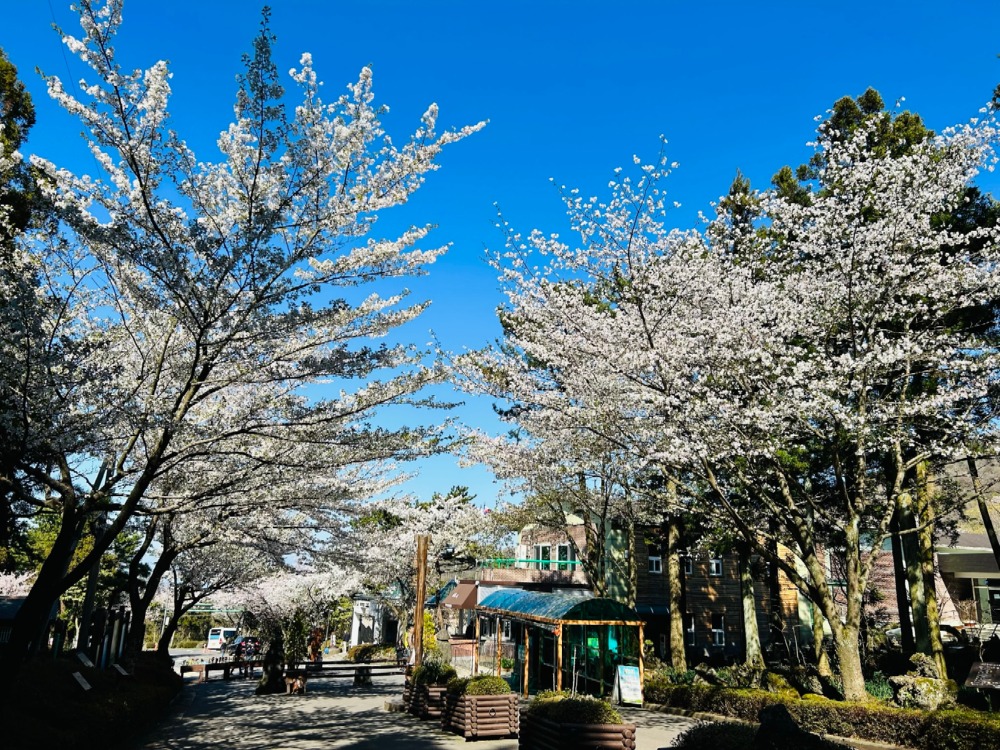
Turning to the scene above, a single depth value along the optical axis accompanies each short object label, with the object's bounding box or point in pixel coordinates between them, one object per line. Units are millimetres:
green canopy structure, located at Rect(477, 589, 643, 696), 16750
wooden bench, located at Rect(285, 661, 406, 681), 21078
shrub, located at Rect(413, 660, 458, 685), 14327
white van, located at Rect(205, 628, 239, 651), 52406
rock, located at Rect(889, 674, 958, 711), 11628
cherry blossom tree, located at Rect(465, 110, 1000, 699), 11234
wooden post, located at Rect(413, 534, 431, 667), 15122
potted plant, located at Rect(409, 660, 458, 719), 14031
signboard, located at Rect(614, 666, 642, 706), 15490
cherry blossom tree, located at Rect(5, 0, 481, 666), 5938
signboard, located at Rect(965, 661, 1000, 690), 11289
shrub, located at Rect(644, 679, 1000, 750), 9852
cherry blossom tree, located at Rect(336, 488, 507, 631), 31219
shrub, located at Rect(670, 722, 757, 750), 6953
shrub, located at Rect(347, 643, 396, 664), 34469
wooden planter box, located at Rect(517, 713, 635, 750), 8602
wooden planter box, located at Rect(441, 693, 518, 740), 11422
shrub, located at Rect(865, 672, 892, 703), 13797
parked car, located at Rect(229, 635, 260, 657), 38988
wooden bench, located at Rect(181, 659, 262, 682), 25478
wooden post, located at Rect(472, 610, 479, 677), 20320
